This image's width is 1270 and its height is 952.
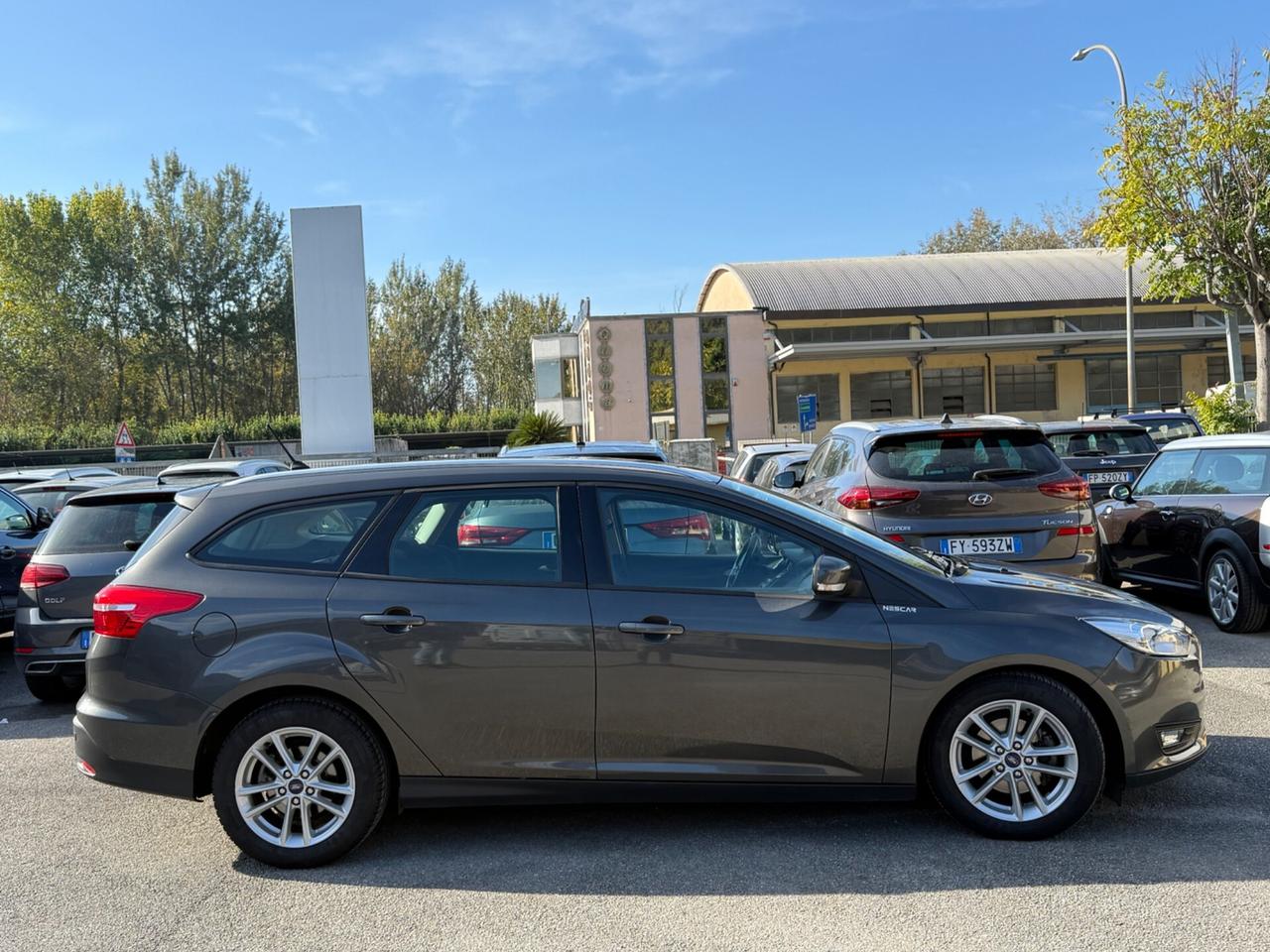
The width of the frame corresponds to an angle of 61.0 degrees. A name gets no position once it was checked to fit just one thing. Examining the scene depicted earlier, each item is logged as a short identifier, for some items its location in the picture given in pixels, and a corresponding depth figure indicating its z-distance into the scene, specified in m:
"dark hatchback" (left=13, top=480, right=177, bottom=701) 7.55
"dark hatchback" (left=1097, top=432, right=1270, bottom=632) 8.42
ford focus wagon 4.31
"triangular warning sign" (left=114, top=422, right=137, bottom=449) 28.52
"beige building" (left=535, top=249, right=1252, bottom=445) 42.34
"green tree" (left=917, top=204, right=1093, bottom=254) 75.69
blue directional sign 26.22
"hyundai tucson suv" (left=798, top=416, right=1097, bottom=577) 7.44
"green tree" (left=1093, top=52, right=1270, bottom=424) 18.94
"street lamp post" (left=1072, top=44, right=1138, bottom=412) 26.41
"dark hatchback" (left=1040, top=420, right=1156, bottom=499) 14.29
